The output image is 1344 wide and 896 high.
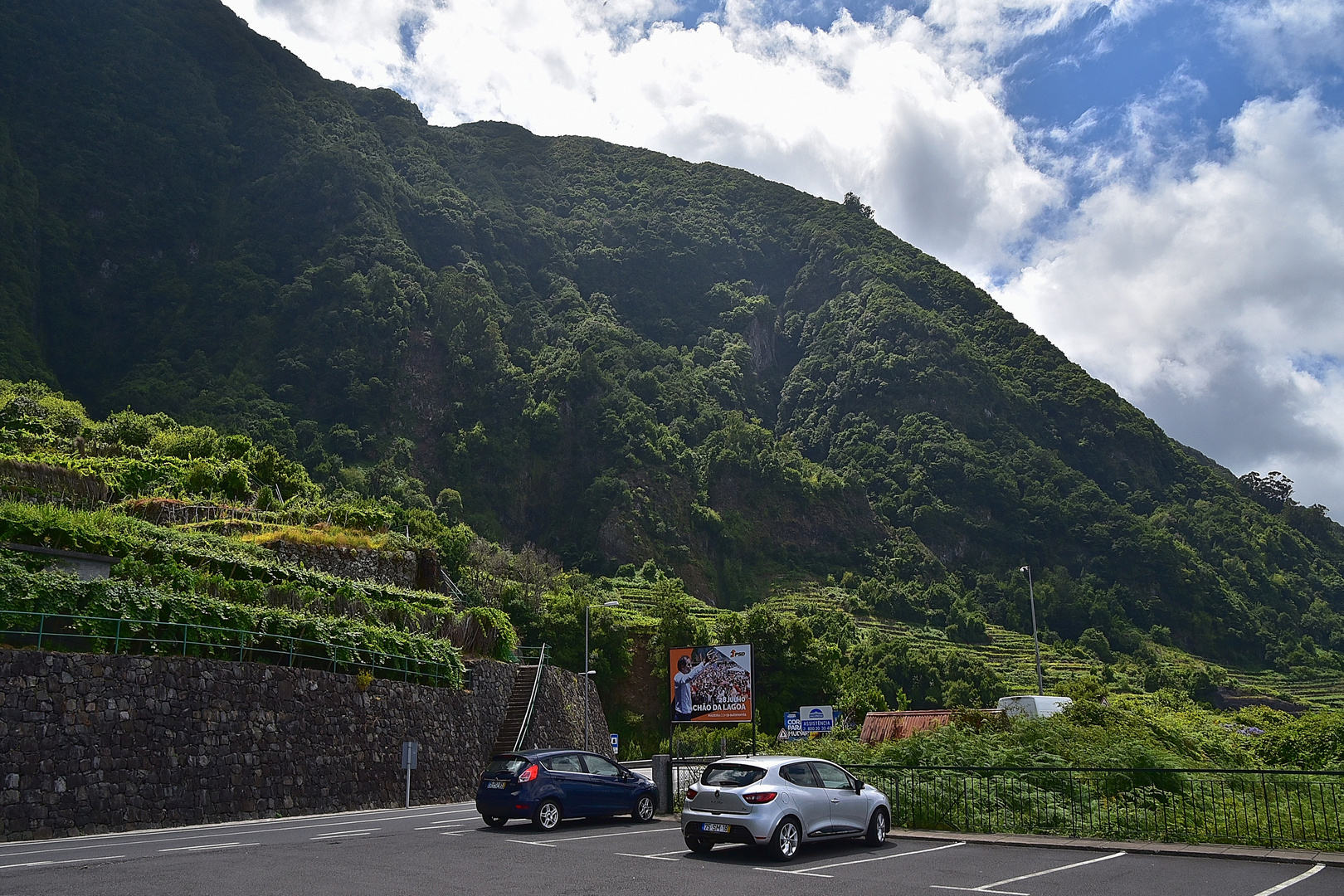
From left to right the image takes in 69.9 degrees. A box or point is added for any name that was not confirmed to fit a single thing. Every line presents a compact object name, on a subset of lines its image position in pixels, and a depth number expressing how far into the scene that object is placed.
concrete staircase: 33.00
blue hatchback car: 16.97
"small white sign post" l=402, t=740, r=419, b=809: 24.88
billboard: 19.44
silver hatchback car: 13.03
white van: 36.00
